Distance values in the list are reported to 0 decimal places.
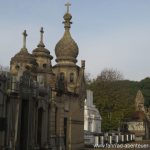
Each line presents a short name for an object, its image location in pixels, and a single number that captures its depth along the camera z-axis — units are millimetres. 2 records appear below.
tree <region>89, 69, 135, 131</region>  55938
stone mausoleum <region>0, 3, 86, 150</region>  24922
